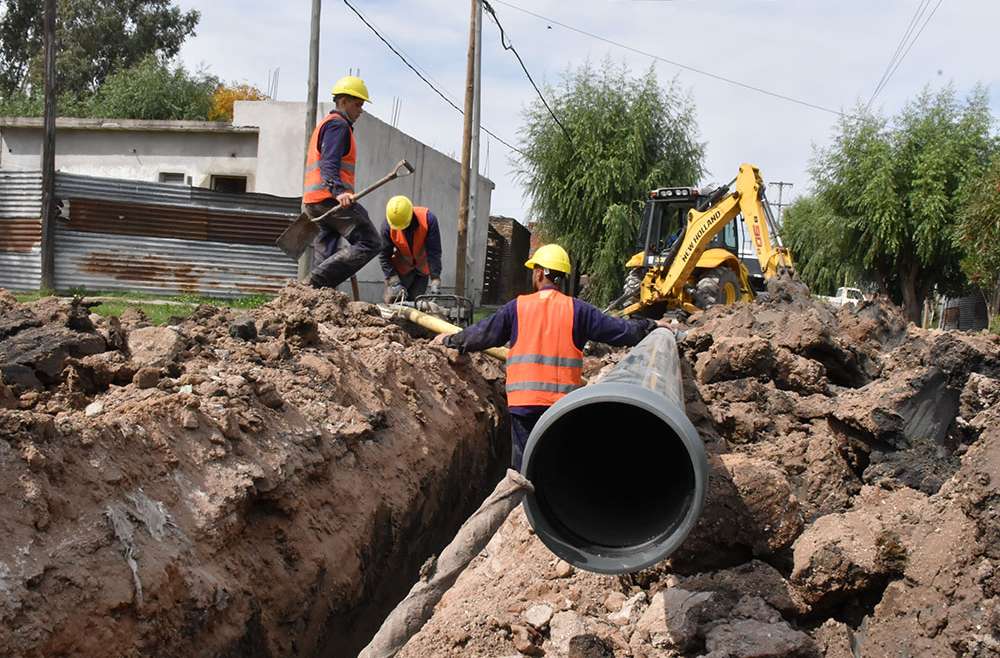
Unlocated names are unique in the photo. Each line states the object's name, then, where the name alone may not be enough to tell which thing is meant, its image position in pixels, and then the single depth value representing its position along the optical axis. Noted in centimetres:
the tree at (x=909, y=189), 2684
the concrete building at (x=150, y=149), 1692
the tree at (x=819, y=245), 2964
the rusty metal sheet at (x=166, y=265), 1354
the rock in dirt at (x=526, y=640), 411
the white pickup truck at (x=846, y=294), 3198
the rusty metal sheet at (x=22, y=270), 1348
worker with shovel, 782
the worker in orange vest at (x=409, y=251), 910
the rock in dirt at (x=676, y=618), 388
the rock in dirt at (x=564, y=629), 404
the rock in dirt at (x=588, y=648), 387
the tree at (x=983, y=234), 2066
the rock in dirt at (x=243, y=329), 580
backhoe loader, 1191
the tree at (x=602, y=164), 2694
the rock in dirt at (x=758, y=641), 364
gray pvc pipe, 333
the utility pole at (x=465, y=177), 1720
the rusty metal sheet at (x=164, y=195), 1368
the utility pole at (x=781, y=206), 5253
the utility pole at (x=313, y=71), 1416
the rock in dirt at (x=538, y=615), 421
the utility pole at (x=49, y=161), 1302
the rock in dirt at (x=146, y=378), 458
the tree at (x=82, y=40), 3684
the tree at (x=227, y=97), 2907
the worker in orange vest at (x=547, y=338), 577
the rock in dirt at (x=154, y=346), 502
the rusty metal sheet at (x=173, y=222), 1370
